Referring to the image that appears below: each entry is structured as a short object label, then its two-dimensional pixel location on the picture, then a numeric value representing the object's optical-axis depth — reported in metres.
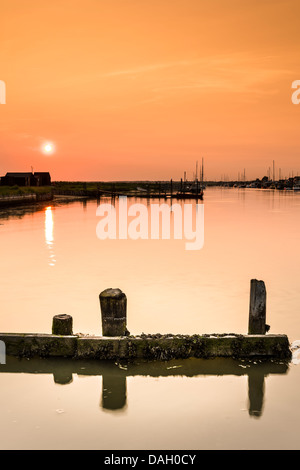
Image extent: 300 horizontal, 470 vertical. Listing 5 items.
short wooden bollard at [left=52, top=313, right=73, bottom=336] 9.12
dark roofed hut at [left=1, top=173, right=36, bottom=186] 134.75
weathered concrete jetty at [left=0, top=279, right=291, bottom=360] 9.09
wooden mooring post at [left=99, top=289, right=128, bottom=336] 9.06
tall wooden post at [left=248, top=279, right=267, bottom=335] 9.30
